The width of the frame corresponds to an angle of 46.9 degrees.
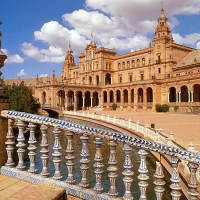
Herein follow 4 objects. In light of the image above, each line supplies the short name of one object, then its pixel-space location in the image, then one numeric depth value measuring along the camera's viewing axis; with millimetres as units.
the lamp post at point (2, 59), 3511
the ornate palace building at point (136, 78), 44344
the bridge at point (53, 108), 45012
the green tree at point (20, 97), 22000
